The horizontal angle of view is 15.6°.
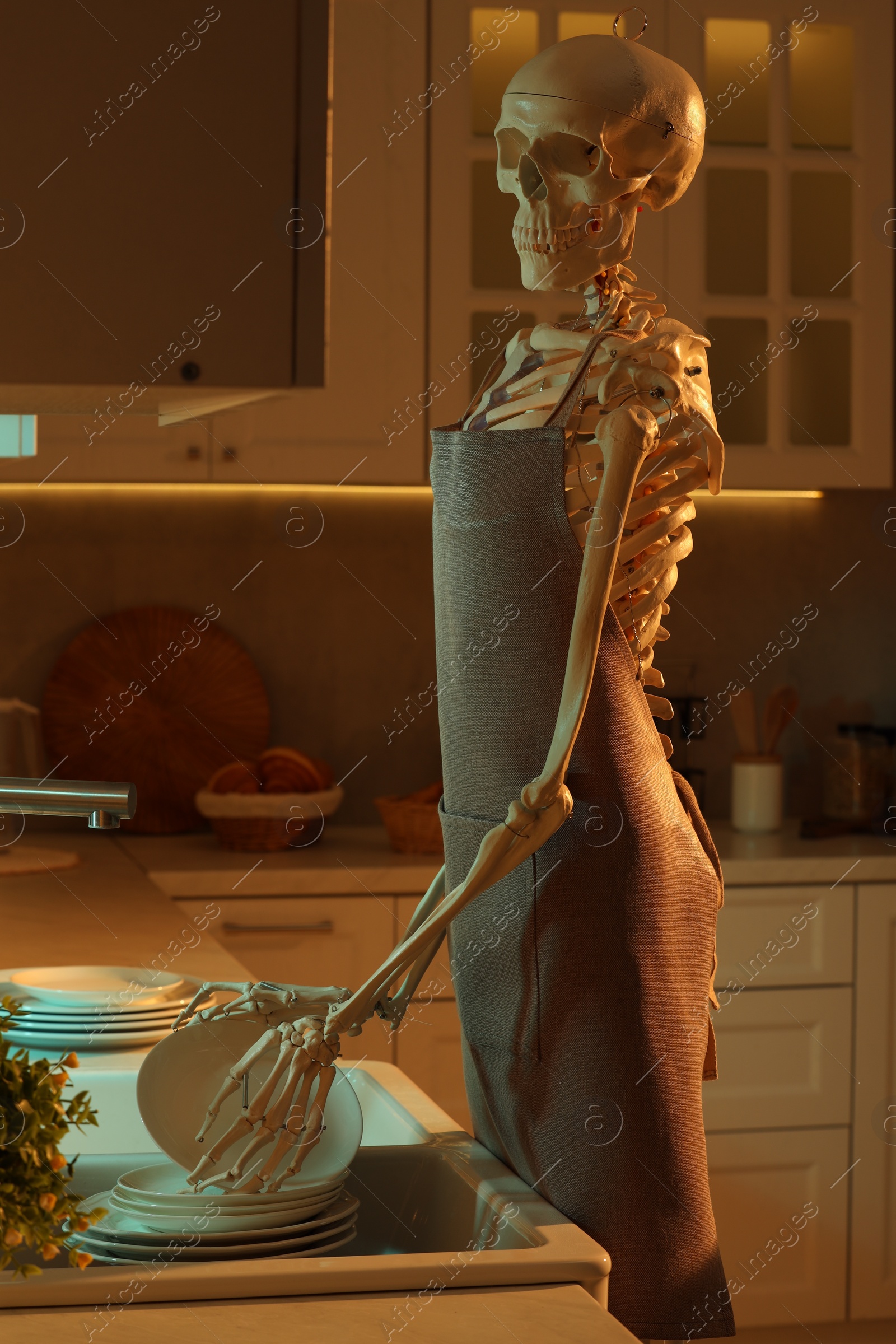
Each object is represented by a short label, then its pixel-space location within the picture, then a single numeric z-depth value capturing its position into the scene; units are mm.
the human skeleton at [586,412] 2585
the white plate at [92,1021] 3105
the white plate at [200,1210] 2533
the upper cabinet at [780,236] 5612
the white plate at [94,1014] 3107
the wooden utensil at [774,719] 5936
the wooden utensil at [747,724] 5948
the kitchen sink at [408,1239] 2421
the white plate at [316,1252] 2520
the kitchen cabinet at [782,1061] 5209
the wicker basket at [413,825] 5181
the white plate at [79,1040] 3096
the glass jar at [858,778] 5915
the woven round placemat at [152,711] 5772
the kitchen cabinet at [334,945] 4957
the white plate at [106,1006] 3113
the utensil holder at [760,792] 5808
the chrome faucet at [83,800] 2514
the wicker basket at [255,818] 5268
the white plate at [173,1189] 2545
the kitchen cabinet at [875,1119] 5284
